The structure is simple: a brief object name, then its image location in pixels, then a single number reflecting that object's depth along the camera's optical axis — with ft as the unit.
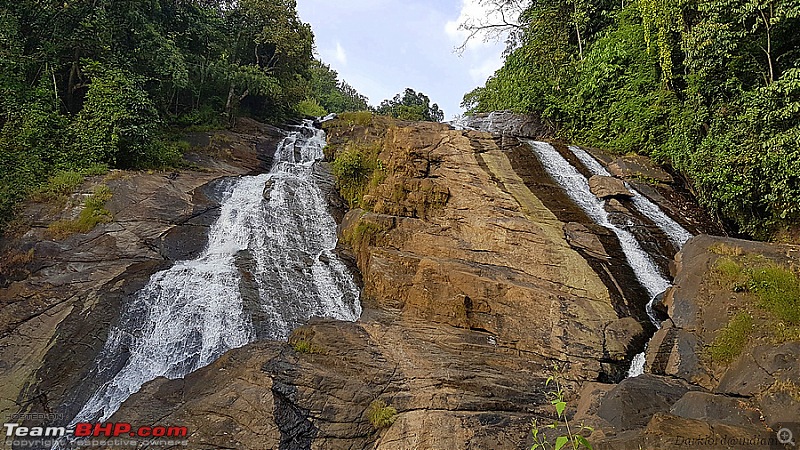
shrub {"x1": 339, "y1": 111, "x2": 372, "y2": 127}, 76.00
